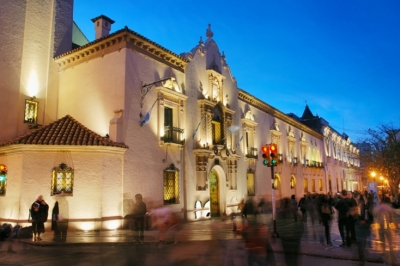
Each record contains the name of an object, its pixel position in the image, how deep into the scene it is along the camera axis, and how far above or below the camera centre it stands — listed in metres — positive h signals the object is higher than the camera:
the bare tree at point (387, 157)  32.41 +3.07
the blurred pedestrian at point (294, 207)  20.34 -0.91
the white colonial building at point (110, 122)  15.53 +3.87
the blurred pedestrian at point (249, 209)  14.94 -0.88
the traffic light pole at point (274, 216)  13.56 -0.95
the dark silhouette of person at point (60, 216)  14.78 -0.89
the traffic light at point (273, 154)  13.93 +1.45
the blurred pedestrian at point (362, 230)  10.40 -1.73
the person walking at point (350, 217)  11.48 -0.87
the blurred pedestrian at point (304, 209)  19.97 -1.01
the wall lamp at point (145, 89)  18.05 +5.29
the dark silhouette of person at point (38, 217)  13.22 -0.79
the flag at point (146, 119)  17.86 +3.76
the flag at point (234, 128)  24.64 +4.45
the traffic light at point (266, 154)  14.02 +1.47
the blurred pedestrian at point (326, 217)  12.14 -0.90
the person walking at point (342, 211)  11.52 -0.69
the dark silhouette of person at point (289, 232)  10.20 -1.74
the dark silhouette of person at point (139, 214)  14.75 -0.91
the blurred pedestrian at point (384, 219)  11.45 -0.99
